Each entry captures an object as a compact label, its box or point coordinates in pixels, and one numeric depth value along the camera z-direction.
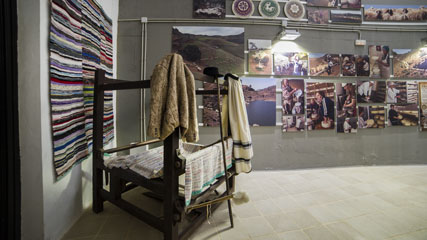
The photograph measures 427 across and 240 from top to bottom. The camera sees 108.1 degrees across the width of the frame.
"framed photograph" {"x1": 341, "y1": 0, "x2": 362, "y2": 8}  2.97
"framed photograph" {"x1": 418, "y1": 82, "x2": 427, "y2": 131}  3.08
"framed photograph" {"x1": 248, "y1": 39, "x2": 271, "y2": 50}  2.81
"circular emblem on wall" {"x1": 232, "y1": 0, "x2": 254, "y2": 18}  2.78
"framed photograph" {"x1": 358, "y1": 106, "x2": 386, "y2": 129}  3.02
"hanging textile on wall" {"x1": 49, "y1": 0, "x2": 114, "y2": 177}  1.31
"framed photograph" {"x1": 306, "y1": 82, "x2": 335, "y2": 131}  2.94
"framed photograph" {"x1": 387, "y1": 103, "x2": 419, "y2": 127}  3.06
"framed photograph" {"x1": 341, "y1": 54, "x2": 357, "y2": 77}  2.97
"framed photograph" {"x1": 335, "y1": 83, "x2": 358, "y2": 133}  2.98
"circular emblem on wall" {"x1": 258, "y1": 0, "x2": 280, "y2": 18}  2.81
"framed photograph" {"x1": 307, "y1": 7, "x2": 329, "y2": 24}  2.90
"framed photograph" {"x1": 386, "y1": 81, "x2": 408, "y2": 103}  3.05
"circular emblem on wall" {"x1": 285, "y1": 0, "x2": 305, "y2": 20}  2.84
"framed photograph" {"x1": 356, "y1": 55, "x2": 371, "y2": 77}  3.00
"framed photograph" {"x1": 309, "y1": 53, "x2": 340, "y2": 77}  2.93
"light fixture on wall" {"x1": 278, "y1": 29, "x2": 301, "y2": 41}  2.58
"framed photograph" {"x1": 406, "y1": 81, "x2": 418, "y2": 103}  3.07
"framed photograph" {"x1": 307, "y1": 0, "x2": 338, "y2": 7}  2.90
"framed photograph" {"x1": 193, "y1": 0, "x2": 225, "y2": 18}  2.76
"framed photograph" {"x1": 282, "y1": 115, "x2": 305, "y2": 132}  2.89
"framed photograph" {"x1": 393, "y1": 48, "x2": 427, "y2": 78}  3.06
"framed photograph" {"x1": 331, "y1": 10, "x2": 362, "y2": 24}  2.95
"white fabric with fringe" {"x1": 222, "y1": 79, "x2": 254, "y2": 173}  1.65
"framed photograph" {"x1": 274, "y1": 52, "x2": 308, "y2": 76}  2.86
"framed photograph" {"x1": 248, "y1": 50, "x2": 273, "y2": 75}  2.81
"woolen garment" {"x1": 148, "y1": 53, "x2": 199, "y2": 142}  1.04
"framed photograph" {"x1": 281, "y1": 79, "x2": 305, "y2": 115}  2.88
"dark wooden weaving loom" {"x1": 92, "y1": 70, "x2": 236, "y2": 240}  1.14
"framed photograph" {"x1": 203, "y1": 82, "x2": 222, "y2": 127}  2.79
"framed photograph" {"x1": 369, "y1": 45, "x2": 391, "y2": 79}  3.02
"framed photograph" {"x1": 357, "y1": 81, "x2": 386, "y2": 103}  3.01
